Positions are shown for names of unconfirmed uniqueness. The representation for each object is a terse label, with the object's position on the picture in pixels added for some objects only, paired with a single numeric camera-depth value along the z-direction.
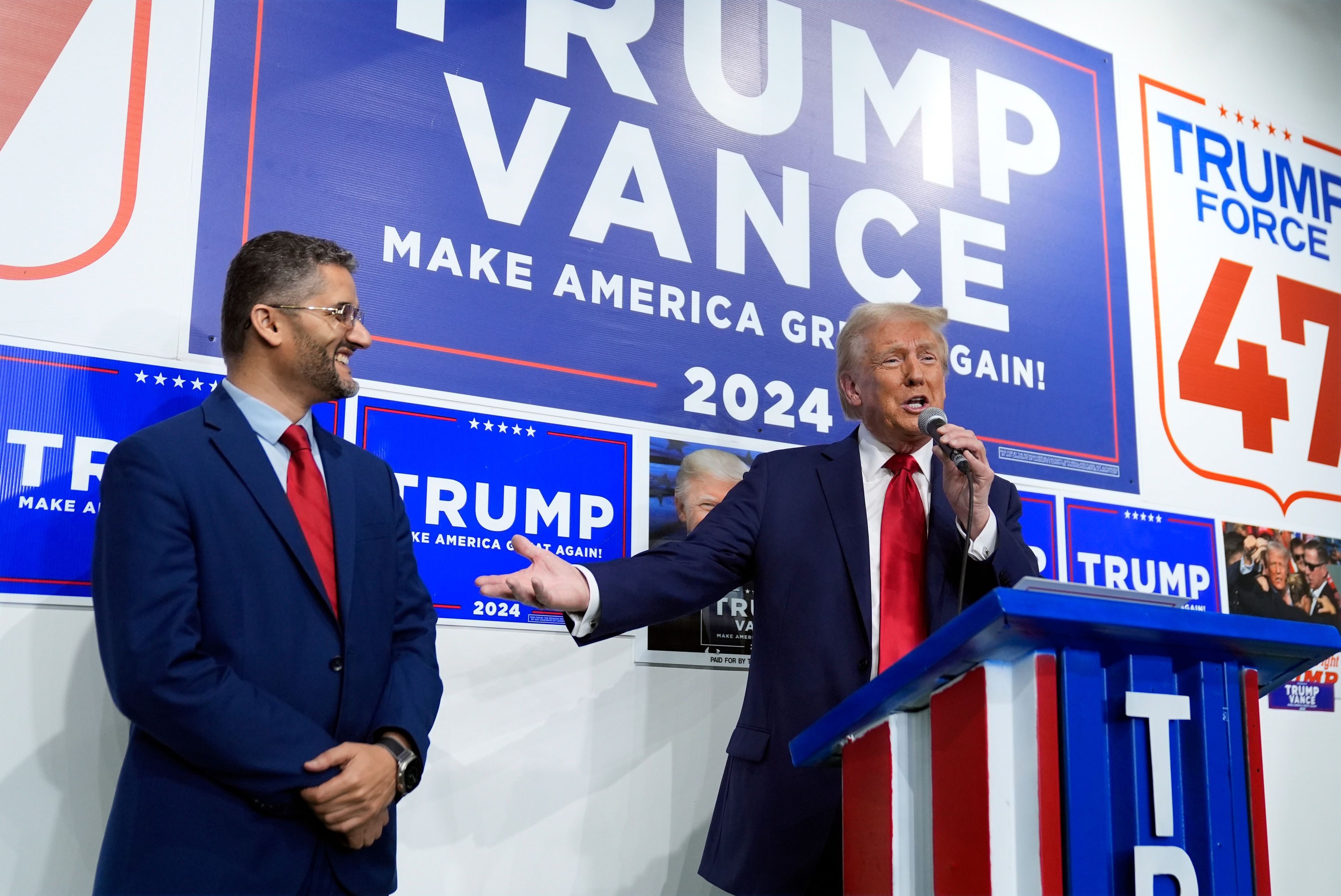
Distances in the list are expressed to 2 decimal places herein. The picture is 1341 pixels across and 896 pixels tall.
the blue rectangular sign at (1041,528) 3.43
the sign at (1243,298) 4.02
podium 1.18
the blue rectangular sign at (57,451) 2.10
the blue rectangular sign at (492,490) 2.52
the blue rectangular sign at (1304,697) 3.82
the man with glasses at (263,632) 1.60
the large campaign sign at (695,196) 2.58
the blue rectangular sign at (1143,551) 3.56
